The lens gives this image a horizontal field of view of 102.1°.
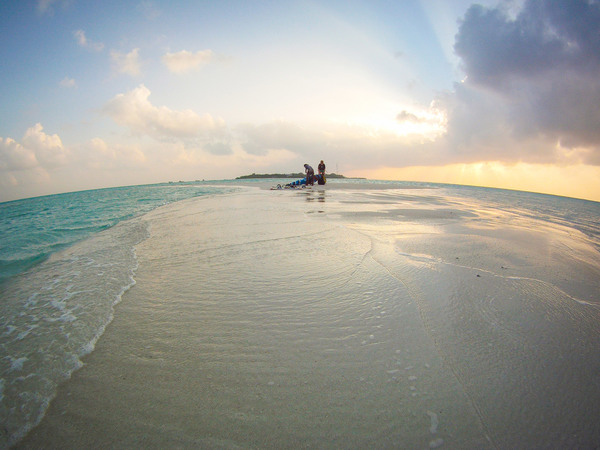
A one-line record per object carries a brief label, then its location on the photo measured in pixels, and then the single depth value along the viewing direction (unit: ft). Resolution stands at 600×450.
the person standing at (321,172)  107.24
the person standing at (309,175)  105.87
